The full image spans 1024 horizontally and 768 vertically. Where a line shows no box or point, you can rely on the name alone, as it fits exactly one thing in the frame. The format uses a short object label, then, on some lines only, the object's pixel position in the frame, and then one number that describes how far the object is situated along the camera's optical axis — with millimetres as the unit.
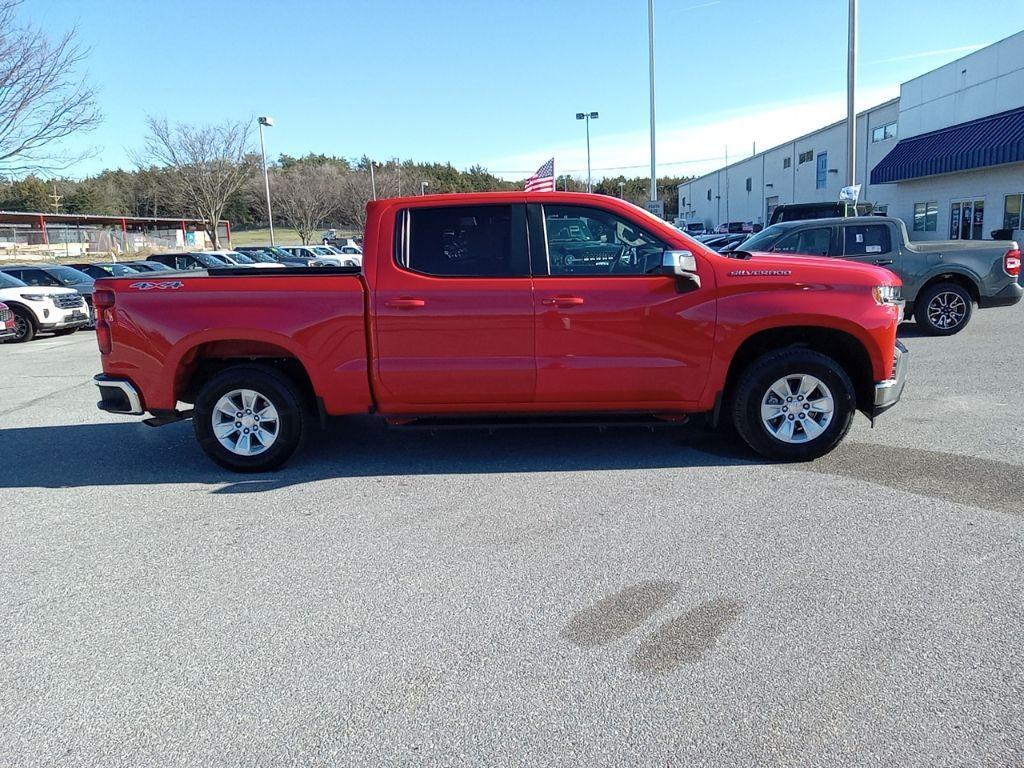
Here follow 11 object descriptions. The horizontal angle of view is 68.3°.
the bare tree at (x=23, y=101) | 18969
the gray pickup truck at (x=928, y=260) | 11234
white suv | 14903
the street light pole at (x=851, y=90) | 19094
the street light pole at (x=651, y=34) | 31194
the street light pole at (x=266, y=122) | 42000
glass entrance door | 26312
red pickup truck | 5324
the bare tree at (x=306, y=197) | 55406
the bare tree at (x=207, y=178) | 44750
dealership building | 24297
